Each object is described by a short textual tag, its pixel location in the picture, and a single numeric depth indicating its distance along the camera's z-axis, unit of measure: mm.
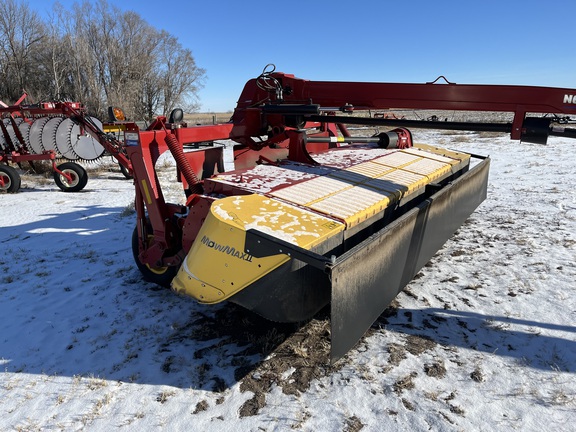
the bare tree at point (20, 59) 31141
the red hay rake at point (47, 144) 8493
